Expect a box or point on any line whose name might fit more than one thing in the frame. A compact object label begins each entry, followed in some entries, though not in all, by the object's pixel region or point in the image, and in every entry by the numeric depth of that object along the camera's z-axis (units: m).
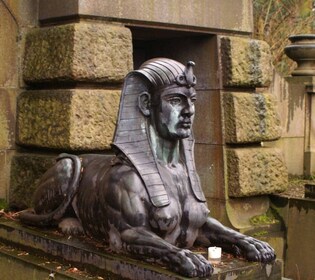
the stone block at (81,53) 5.87
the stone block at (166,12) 6.04
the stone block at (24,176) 6.28
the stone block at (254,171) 7.02
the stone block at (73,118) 5.88
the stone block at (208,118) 7.12
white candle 4.52
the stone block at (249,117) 7.01
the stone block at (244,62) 7.03
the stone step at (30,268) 4.66
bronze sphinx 4.42
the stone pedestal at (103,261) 4.27
